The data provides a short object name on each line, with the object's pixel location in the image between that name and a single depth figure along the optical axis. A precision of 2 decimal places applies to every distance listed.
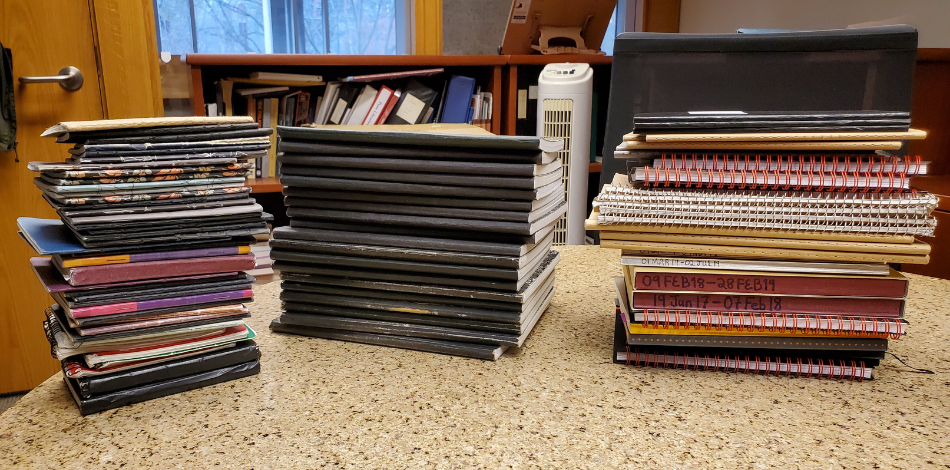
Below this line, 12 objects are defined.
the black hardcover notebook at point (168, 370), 0.58
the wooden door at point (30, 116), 1.81
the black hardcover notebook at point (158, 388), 0.58
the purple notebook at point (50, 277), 0.58
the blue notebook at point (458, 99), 2.57
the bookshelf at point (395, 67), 2.26
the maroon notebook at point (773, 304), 0.62
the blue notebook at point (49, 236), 0.57
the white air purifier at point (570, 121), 2.35
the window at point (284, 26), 3.52
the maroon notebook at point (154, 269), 0.57
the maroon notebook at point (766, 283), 0.61
